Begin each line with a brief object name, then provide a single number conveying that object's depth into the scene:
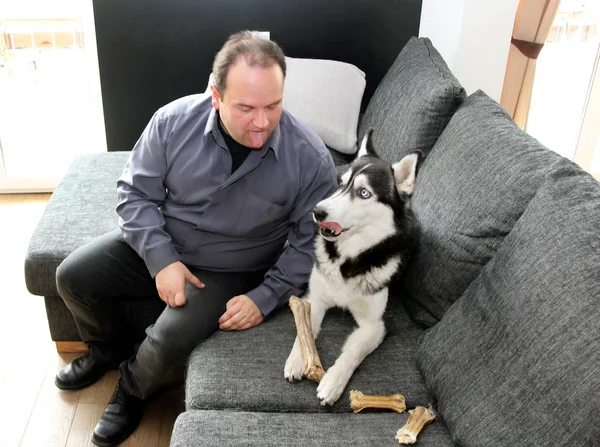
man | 1.68
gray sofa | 1.10
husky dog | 1.56
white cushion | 2.60
